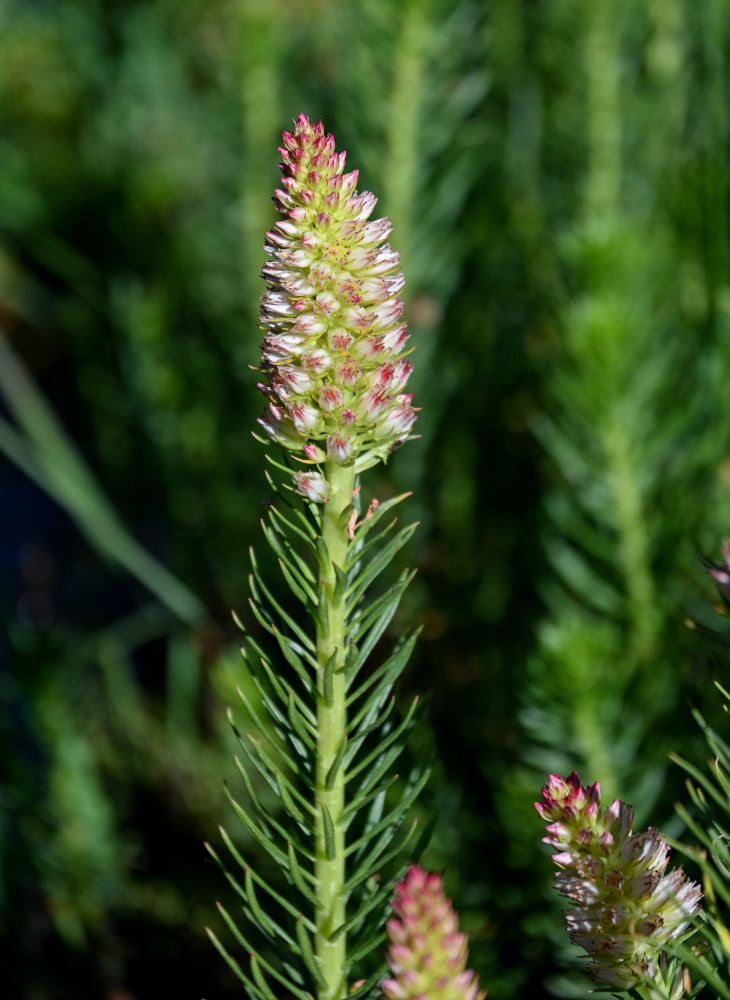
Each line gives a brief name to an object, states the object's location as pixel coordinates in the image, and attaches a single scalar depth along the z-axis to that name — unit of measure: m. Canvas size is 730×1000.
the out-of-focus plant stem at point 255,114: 0.85
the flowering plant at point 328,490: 0.47
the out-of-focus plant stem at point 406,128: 0.77
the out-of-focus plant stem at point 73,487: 0.86
